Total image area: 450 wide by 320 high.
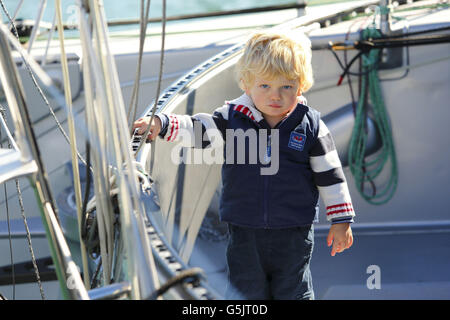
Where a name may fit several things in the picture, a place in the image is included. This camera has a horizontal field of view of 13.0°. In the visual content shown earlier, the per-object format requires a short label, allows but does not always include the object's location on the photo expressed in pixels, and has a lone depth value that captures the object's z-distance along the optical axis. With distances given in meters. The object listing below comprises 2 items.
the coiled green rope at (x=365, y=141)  5.34
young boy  4.29
